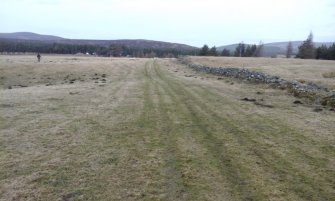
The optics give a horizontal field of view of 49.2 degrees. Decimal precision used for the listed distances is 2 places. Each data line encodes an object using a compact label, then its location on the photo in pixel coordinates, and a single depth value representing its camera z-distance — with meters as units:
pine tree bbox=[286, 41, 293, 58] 165.00
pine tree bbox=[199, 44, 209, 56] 168.40
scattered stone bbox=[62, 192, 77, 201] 8.46
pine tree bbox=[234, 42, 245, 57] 179.14
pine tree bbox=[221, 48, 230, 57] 177.88
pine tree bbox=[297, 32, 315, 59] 130.75
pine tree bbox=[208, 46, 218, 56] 167.50
